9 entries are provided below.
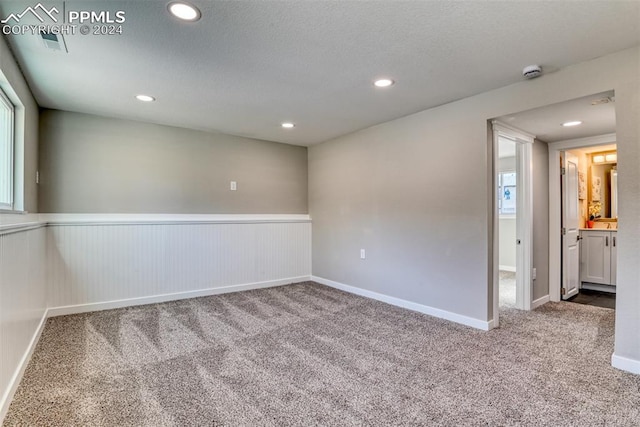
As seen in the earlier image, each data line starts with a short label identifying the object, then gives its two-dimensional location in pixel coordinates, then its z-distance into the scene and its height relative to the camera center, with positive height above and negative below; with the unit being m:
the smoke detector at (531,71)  2.38 +1.03
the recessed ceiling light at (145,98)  3.05 +1.10
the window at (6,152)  2.33 +0.47
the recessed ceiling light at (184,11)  1.70 +1.09
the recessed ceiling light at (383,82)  2.67 +1.07
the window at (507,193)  6.20 +0.31
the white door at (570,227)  4.00 -0.24
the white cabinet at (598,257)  4.43 -0.68
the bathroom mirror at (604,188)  4.96 +0.31
